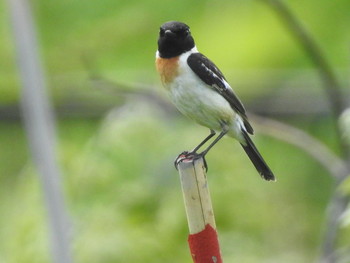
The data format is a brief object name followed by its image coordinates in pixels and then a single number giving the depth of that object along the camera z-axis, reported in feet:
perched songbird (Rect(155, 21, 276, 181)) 24.99
